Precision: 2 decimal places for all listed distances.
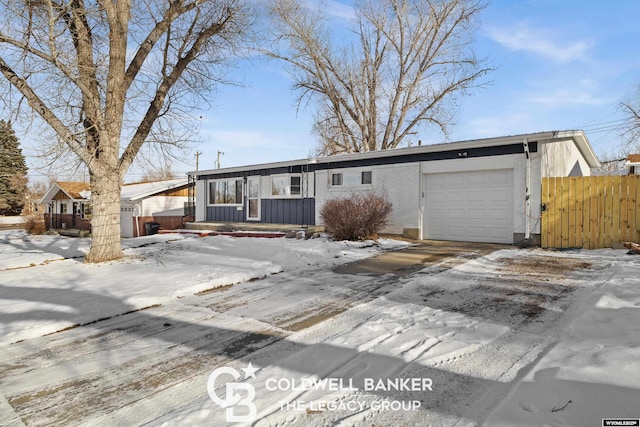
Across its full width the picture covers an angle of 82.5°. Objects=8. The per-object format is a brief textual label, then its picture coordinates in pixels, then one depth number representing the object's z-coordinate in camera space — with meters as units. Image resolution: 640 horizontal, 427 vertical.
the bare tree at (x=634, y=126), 24.03
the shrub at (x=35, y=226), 29.12
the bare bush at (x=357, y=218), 10.61
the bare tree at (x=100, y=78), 7.48
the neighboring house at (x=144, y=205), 23.89
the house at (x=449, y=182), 9.91
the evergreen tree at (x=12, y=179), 44.16
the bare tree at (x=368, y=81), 22.14
